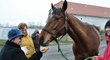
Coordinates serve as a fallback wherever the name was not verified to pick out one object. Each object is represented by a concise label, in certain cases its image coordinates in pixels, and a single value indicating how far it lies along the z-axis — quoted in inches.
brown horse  79.4
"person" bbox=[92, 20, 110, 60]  64.2
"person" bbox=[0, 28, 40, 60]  61.5
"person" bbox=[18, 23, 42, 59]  98.9
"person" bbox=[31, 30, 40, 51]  120.6
